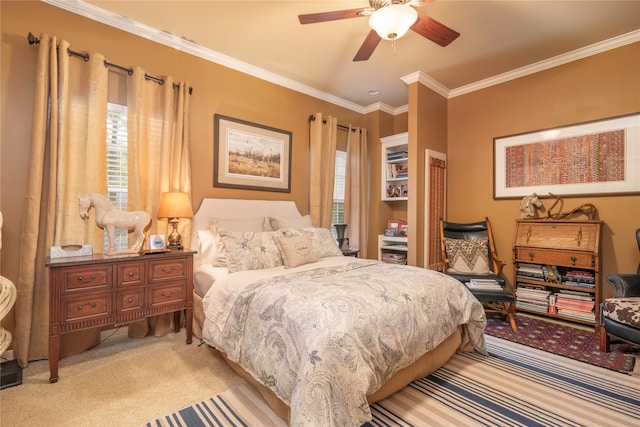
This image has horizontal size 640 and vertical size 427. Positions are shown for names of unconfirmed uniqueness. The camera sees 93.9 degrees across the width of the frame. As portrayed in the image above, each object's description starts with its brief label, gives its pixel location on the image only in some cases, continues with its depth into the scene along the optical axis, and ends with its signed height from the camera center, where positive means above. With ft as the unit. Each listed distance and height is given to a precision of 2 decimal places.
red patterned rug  7.61 -3.47
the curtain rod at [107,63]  7.39 +4.32
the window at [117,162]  8.77 +1.62
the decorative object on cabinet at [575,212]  10.28 +0.40
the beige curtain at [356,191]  14.87 +1.47
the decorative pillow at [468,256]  11.55 -1.35
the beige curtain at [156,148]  8.80 +2.17
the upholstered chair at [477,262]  10.02 -1.58
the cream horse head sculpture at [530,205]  11.14 +0.66
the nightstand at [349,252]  12.81 -1.39
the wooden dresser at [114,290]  6.59 -1.81
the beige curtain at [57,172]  7.27 +1.16
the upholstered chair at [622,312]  7.06 -2.17
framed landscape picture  10.94 +2.48
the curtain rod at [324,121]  13.56 +4.61
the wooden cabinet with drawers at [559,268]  9.67 -1.59
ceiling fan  6.40 +4.59
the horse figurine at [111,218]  7.56 -0.02
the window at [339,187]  14.90 +1.66
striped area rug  5.39 -3.55
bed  4.51 -1.92
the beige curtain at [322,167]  13.41 +2.41
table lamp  8.55 +0.25
